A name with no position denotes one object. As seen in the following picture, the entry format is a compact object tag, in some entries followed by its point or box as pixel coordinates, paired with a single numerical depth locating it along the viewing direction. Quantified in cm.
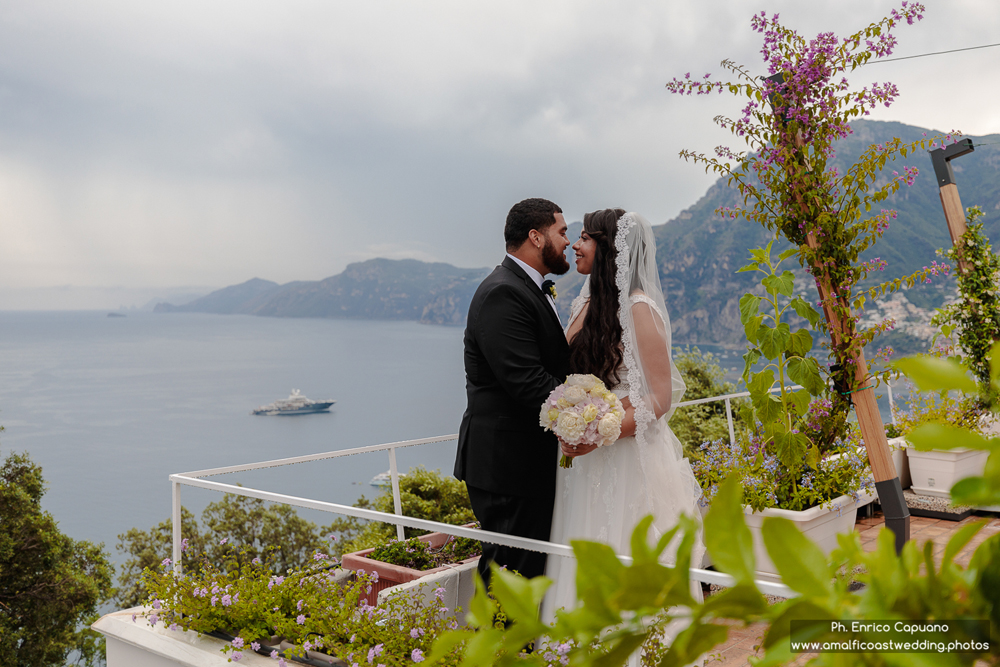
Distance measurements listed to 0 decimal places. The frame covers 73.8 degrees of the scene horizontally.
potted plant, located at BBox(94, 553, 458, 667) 231
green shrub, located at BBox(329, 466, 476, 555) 872
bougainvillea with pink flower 322
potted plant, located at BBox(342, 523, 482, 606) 313
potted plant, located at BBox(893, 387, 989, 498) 480
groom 265
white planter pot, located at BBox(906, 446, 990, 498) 478
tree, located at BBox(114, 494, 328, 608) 2221
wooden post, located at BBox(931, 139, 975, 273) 507
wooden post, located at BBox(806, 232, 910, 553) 331
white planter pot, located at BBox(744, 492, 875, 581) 329
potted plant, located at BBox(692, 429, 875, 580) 342
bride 276
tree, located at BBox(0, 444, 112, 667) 1490
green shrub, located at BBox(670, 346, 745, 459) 993
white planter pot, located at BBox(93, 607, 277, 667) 257
